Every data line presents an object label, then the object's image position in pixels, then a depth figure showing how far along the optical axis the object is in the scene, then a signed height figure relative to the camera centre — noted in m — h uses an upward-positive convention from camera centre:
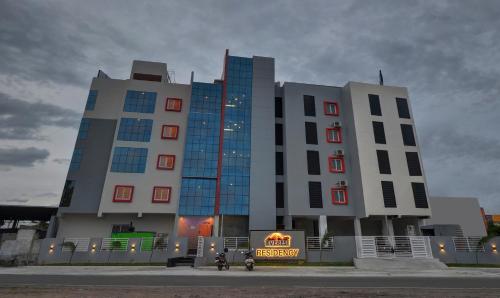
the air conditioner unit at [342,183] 37.28 +7.87
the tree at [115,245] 27.11 -0.77
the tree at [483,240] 26.41 +0.50
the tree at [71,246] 26.95 -0.95
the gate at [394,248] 26.00 -0.48
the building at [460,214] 43.41 +4.86
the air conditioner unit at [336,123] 40.72 +17.29
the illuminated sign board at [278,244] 26.12 -0.33
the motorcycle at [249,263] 21.15 -1.74
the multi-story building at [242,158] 35.72 +11.07
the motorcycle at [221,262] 21.62 -1.75
